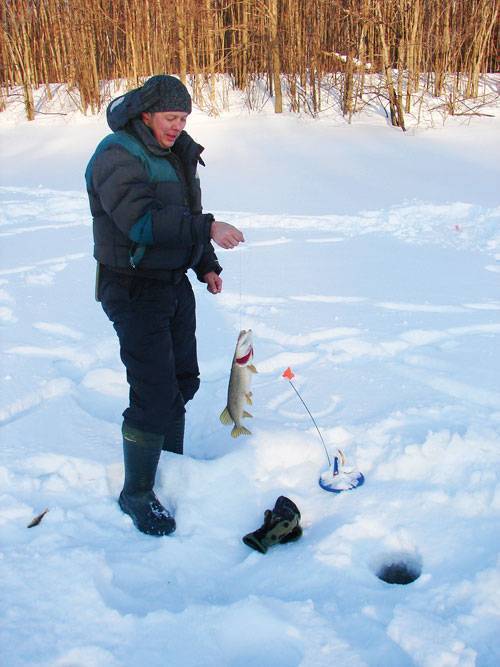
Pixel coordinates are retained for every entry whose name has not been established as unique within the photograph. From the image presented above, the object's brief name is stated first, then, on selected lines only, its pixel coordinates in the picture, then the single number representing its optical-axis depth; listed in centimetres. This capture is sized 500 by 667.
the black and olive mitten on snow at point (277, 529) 267
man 254
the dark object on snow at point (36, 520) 278
